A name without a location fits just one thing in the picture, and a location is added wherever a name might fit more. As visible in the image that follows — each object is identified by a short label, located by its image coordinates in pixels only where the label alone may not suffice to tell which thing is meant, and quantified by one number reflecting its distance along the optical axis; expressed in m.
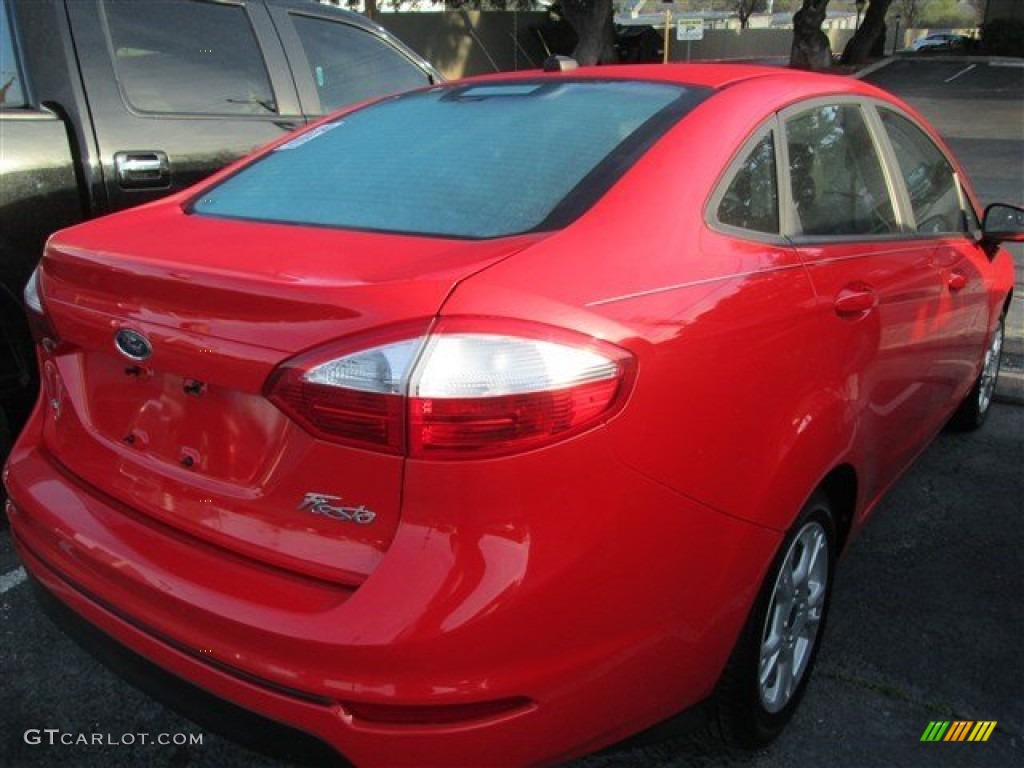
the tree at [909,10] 59.53
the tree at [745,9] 61.28
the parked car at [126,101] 3.20
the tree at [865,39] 30.12
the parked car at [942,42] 34.17
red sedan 1.53
